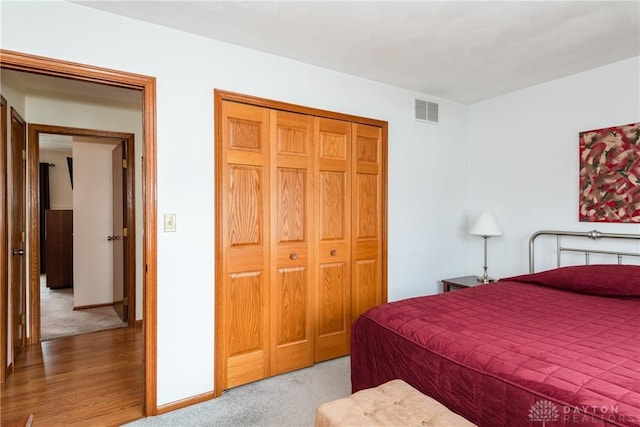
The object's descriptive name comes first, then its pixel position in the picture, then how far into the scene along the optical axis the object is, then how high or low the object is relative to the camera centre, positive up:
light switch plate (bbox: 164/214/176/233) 2.33 -0.07
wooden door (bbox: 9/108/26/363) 2.94 -0.17
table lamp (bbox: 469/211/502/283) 3.51 -0.17
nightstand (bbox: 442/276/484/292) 3.52 -0.72
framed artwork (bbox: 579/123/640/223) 2.78 +0.28
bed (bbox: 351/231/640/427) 1.20 -0.59
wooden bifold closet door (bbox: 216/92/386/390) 2.60 -0.20
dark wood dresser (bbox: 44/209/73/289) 6.04 -0.62
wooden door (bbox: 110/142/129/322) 4.14 -0.24
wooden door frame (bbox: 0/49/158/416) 2.25 -0.15
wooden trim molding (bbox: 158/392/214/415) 2.30 -1.25
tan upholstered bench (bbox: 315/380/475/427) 1.29 -0.76
